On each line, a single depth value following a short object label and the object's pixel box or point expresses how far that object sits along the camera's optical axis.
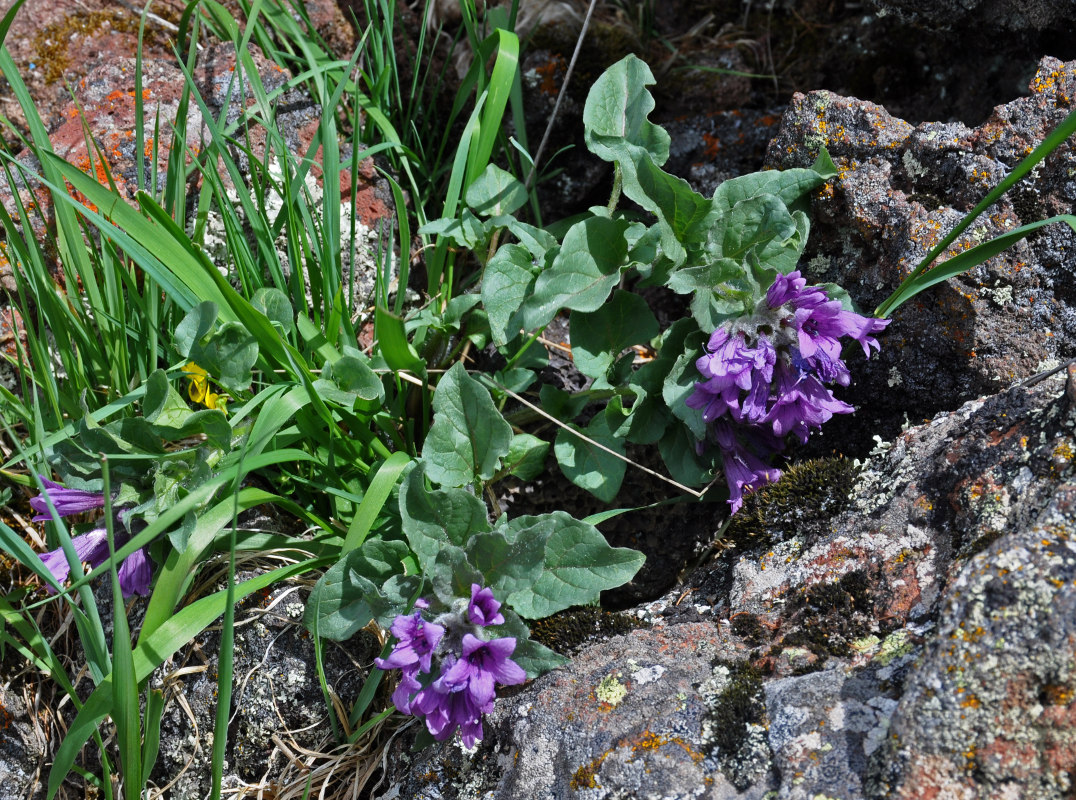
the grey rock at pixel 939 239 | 0.91
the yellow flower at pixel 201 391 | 0.96
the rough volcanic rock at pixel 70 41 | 1.05
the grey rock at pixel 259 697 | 0.92
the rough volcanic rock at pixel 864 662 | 0.80
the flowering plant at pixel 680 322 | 0.90
